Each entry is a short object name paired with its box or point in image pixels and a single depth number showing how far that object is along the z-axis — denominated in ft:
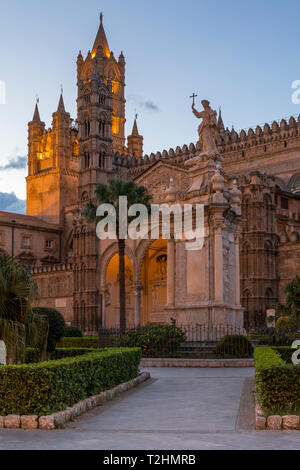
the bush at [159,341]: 66.59
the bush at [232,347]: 65.05
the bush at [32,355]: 48.01
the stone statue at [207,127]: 78.89
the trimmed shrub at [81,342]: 93.15
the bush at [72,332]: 114.28
